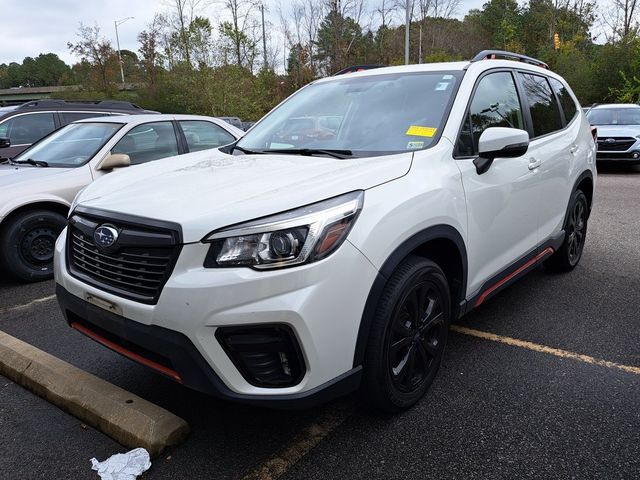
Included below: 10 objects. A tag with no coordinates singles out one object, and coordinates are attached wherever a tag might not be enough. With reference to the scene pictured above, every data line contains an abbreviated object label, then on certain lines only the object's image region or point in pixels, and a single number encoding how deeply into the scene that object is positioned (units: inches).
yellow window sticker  113.5
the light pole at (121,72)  1642.5
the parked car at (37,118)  314.5
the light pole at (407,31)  1010.7
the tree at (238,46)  1216.8
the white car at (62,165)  191.3
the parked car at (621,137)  464.4
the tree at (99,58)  1542.8
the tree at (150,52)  1461.6
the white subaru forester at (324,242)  80.4
